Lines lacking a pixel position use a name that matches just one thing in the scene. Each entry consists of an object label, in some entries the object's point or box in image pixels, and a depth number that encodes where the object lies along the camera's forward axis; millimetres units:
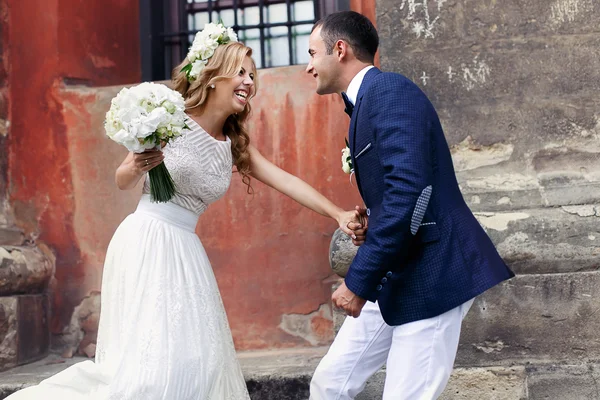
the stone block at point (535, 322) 4305
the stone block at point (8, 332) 5410
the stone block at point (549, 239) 4344
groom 2949
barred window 6332
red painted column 5898
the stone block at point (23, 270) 5480
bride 3821
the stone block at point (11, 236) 5749
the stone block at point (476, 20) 4645
